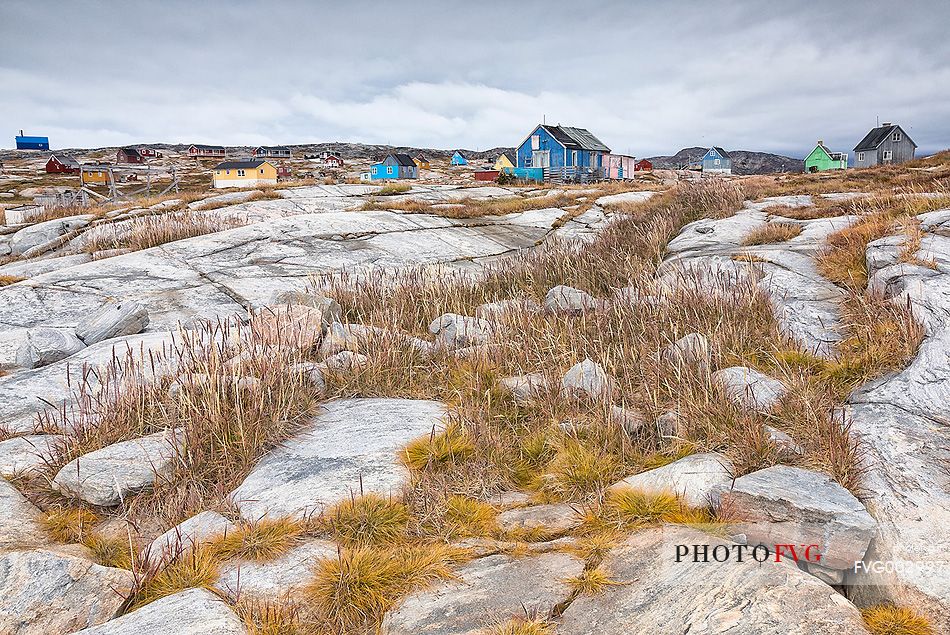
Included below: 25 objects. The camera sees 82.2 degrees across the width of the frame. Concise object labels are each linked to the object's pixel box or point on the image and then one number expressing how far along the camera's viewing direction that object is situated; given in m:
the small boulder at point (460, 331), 7.23
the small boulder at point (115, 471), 4.06
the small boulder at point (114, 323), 7.79
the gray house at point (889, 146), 63.84
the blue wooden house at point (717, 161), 88.12
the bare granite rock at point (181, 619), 2.61
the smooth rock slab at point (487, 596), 2.91
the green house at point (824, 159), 72.62
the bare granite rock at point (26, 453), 4.39
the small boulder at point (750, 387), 4.70
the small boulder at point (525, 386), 5.62
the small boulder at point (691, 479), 3.74
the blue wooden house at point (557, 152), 51.03
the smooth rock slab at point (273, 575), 3.13
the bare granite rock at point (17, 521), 3.50
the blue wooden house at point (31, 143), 137.62
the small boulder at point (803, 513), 3.12
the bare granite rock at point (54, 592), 2.81
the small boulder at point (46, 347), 7.01
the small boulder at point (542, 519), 3.79
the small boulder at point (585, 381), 5.37
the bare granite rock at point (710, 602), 2.62
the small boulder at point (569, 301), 8.51
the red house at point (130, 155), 95.75
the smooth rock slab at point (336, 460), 4.10
